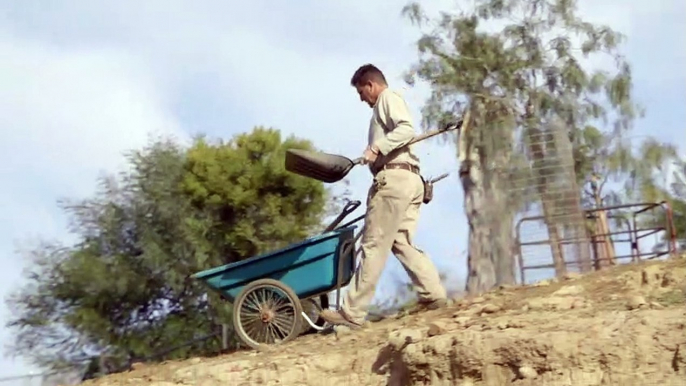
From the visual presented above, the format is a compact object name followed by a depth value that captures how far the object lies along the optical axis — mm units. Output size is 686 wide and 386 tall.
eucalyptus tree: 20328
